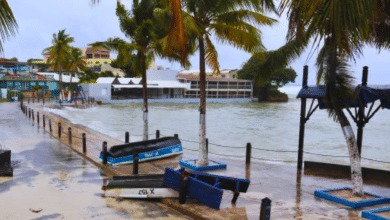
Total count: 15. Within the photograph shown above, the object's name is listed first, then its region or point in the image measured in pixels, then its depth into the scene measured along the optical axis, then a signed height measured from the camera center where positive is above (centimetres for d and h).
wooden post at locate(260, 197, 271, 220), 580 -205
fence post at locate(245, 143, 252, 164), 1265 -252
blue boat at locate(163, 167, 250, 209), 748 -219
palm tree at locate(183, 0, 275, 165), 998 +203
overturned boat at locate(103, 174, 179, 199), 816 -247
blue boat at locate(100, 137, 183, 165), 1202 -232
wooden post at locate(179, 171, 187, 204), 764 -230
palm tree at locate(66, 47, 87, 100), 5289 +414
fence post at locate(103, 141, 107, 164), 1222 -242
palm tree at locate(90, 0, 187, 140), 1399 +224
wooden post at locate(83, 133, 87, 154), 1444 -254
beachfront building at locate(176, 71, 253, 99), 8031 +50
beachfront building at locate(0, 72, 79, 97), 6344 +79
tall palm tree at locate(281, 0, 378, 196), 403 +77
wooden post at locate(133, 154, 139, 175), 1034 -230
